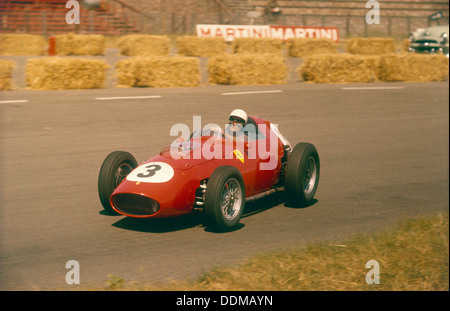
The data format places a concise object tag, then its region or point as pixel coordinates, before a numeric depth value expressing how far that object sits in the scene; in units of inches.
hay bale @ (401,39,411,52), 1069.5
